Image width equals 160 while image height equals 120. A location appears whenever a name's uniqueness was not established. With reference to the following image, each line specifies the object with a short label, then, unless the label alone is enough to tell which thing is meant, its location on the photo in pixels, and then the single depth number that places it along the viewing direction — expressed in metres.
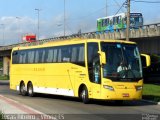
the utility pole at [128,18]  33.84
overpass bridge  48.82
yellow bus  21.33
